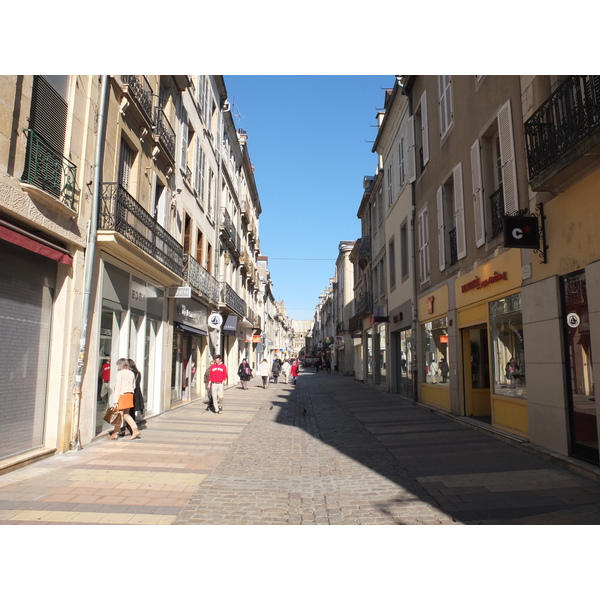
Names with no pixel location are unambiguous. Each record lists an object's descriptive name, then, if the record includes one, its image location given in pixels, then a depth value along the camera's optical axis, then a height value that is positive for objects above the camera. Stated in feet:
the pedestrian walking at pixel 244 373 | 82.32 -1.21
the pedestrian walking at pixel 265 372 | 87.51 -1.08
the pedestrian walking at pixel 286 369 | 101.45 -0.64
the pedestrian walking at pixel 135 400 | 33.27 -2.36
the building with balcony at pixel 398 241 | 58.54 +16.67
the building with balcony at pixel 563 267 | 21.34 +4.73
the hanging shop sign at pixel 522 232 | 25.72 +6.90
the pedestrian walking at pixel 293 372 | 100.79 -1.25
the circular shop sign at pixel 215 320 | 56.54 +5.20
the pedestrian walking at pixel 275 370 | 105.48 -0.88
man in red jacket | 47.60 -1.54
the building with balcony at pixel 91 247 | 23.11 +7.39
